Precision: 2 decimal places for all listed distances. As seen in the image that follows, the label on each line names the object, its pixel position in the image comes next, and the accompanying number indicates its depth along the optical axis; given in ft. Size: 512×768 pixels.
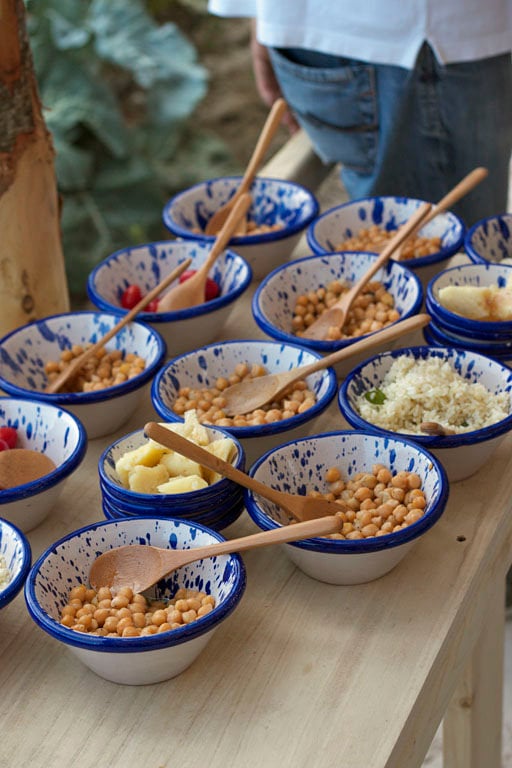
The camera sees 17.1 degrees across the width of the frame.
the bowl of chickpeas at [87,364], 4.72
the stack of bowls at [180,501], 4.26
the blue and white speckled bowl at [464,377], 4.40
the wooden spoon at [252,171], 5.62
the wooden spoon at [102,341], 4.90
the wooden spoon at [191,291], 5.19
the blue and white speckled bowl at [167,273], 5.07
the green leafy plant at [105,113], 9.57
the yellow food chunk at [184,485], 4.31
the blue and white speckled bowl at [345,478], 4.10
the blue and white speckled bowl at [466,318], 4.81
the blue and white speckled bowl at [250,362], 4.52
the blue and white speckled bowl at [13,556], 4.06
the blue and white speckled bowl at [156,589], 3.90
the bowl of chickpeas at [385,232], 5.33
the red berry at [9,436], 4.64
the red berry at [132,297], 5.25
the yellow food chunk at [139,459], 4.37
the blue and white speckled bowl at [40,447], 4.36
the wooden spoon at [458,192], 5.27
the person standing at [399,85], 5.62
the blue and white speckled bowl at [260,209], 5.54
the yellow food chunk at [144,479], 4.33
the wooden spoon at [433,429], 4.42
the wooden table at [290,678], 3.88
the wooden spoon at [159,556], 4.07
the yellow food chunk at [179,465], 4.38
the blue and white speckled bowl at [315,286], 4.96
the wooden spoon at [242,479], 4.21
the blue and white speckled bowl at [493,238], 5.29
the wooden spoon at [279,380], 4.68
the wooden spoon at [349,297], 5.03
